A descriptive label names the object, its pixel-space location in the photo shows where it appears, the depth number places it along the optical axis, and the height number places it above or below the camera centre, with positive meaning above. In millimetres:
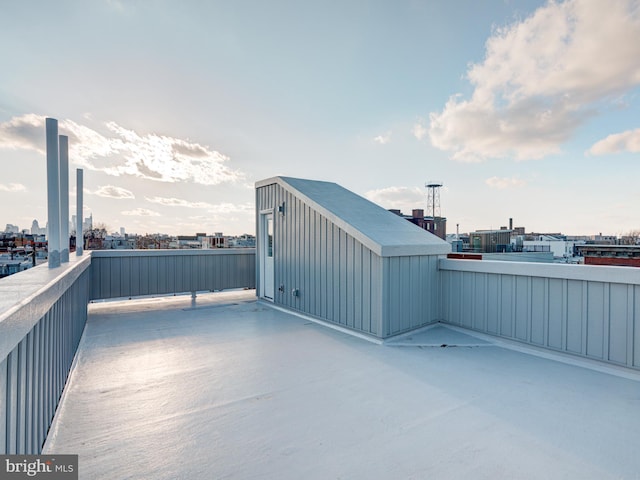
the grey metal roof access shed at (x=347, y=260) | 3926 -321
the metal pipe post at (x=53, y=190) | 2658 +421
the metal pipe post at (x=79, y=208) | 4704 +463
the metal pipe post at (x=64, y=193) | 3283 +492
